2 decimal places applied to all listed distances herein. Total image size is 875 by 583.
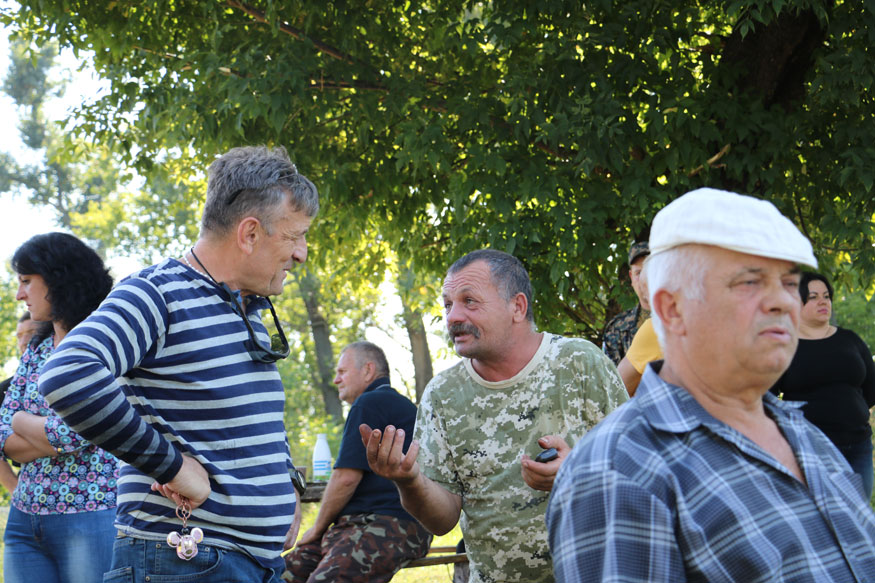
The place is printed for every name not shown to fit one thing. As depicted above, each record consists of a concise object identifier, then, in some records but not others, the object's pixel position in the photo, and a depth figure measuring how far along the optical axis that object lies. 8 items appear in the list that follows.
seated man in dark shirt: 5.78
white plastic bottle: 7.86
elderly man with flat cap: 1.74
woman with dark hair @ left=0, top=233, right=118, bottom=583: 3.76
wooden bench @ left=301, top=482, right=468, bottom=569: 6.53
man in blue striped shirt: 2.44
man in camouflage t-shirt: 3.46
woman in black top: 6.16
